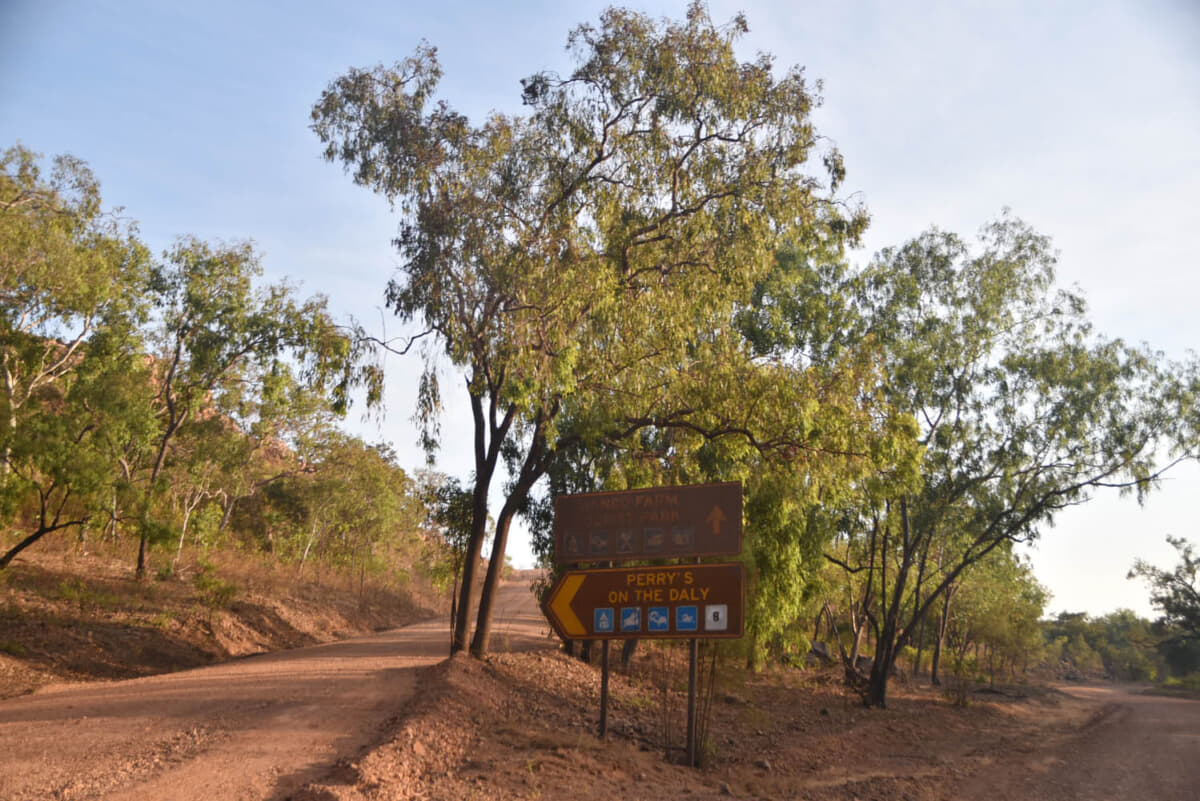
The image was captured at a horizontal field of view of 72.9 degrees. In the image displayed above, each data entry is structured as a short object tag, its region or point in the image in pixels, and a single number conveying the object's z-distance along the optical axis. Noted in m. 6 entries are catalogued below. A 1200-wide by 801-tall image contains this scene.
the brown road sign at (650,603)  11.27
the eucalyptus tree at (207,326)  22.50
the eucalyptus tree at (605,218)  14.09
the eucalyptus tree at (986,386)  23.14
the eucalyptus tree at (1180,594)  53.19
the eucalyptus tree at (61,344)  15.39
